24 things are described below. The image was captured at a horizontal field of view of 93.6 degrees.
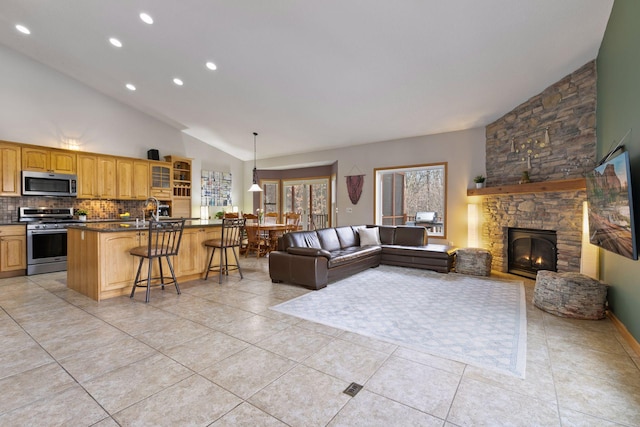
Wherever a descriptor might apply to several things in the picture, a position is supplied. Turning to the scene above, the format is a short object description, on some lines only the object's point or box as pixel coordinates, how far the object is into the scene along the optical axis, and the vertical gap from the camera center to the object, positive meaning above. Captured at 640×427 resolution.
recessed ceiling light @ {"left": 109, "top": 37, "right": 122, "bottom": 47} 4.79 +2.70
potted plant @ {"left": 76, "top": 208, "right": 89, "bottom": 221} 6.12 -0.13
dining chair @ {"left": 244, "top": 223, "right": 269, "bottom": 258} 7.11 -0.78
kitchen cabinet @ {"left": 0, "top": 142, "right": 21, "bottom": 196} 5.22 +0.70
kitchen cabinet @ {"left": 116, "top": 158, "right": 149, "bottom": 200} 6.79 +0.70
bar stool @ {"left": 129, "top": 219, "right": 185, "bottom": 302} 3.79 -0.54
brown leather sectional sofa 4.47 -0.78
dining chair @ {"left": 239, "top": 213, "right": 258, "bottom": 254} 7.57 -0.36
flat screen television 2.19 +0.02
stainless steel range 5.34 -0.54
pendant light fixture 7.27 +0.85
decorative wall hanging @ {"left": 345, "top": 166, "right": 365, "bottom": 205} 7.80 +0.62
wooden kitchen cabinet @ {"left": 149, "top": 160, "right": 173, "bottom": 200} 7.36 +0.75
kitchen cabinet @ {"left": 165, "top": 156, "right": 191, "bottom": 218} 7.87 +0.60
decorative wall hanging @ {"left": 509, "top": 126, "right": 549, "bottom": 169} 4.97 +1.11
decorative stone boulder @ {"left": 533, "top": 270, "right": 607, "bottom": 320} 3.25 -0.96
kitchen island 3.80 -0.67
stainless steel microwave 5.49 +0.48
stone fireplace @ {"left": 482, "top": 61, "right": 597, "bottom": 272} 4.43 +0.85
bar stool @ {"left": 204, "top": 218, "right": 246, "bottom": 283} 4.81 -0.54
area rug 2.56 -1.18
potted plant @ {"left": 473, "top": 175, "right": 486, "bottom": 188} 6.02 +0.58
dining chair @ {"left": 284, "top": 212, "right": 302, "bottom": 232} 8.01 -0.26
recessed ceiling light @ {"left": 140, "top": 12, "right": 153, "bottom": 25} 4.09 +2.64
